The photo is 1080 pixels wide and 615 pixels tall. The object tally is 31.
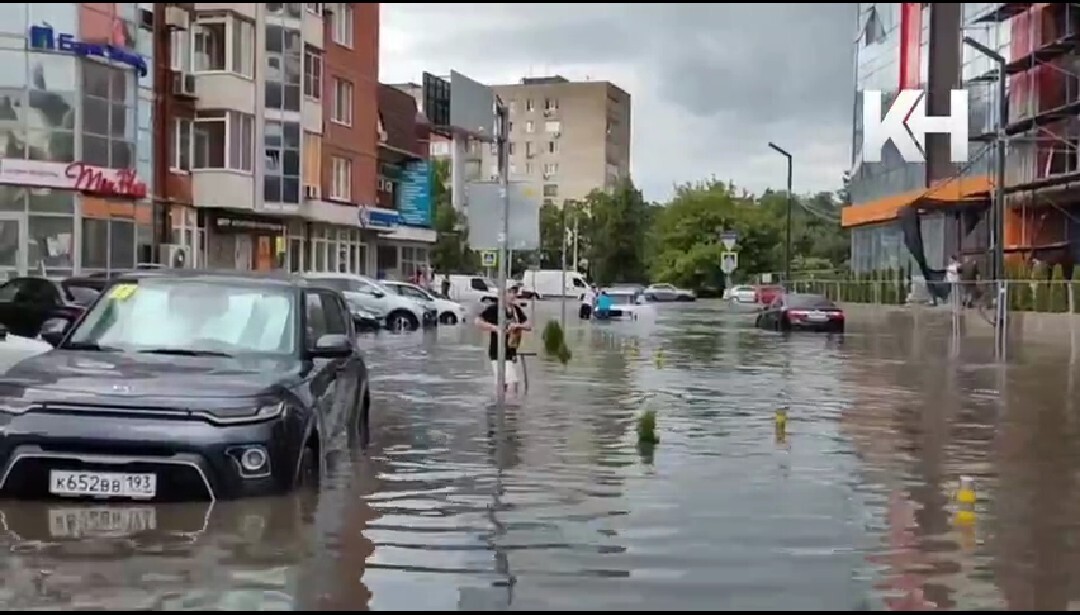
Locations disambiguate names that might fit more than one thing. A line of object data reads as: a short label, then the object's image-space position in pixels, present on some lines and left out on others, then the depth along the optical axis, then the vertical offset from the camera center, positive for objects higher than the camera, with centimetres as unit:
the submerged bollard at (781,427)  1392 -145
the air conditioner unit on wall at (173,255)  4300 +71
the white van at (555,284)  8256 -13
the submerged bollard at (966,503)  938 -154
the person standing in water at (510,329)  1870 -63
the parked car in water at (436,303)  4544 -74
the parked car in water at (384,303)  4222 -68
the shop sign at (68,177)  3530 +258
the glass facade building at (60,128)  3538 +384
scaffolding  4425 +529
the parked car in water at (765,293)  6272 -43
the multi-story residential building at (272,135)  4547 +498
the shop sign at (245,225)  4691 +184
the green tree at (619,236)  10862 +359
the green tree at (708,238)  10400 +333
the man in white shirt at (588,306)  5596 -96
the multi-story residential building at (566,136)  13725 +1431
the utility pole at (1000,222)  2998 +147
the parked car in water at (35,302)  2588 -47
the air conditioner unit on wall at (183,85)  4397 +603
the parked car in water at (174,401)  873 -77
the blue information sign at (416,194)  6644 +409
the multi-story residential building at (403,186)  6372 +437
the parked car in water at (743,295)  8164 -69
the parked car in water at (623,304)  5494 -88
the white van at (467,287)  7309 -32
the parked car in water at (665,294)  9006 -74
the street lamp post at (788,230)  5716 +218
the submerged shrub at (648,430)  1331 -140
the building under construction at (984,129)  4509 +527
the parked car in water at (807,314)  4128 -90
